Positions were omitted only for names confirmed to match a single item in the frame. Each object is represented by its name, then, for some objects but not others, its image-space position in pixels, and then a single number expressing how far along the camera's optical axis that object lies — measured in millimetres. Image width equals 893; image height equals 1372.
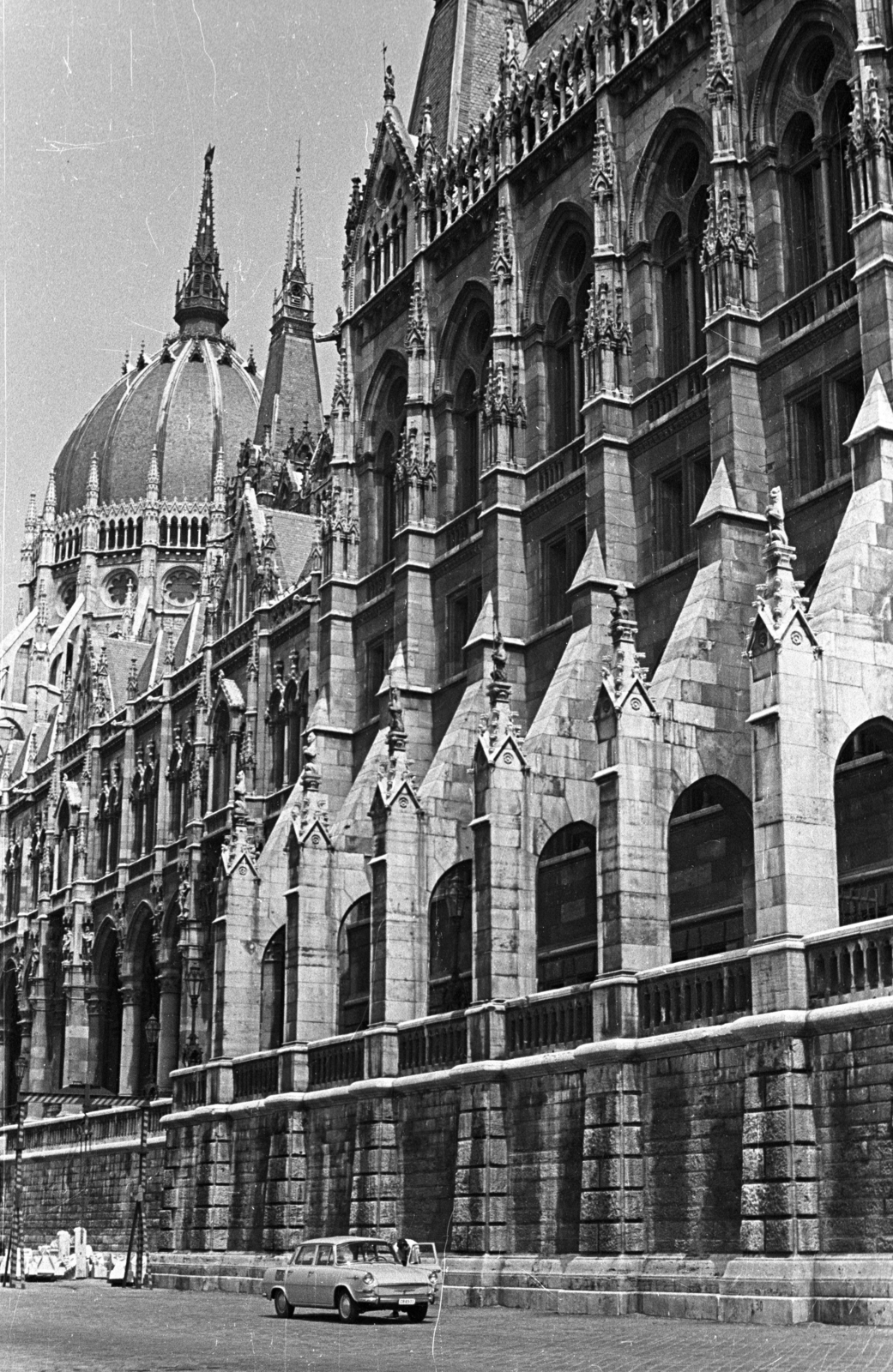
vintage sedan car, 28938
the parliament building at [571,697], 27922
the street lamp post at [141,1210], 45344
